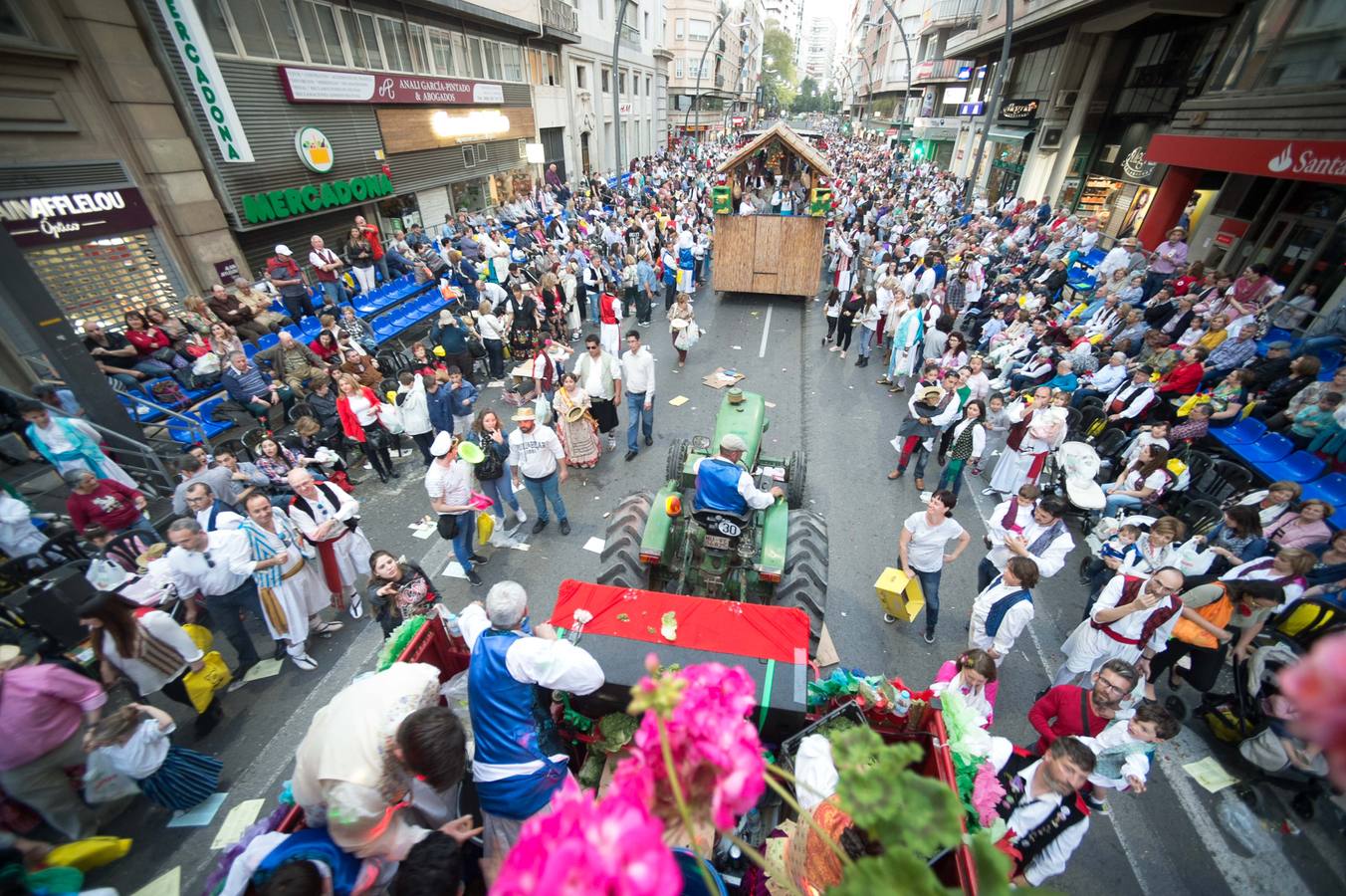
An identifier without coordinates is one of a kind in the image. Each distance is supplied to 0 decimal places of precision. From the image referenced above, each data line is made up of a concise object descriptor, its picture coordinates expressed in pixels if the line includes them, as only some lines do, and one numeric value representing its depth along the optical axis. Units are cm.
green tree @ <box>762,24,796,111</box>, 10846
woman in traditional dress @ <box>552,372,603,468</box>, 721
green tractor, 483
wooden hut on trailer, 1285
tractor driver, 443
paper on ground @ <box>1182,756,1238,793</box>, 427
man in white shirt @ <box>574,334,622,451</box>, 765
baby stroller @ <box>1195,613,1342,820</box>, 404
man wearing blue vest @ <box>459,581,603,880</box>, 291
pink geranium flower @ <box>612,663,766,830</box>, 127
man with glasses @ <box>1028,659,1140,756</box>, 337
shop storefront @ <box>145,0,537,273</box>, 1067
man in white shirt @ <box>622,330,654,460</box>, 779
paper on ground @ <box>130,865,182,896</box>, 358
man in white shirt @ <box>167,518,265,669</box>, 435
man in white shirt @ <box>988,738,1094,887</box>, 294
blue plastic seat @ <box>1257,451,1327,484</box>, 630
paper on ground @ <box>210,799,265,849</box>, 389
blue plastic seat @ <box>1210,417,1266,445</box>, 696
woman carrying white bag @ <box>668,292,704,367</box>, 1073
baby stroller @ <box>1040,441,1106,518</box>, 633
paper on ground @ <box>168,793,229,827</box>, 399
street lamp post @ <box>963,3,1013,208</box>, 1386
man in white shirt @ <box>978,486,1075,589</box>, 465
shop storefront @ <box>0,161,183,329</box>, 777
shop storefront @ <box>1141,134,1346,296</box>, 919
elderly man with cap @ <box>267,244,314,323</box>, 1054
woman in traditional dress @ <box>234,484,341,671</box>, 467
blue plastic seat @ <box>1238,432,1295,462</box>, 660
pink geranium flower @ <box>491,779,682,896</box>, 107
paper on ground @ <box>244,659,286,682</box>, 505
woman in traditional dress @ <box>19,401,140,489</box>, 578
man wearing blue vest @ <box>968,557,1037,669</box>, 420
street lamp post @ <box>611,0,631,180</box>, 1630
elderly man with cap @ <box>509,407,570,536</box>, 607
